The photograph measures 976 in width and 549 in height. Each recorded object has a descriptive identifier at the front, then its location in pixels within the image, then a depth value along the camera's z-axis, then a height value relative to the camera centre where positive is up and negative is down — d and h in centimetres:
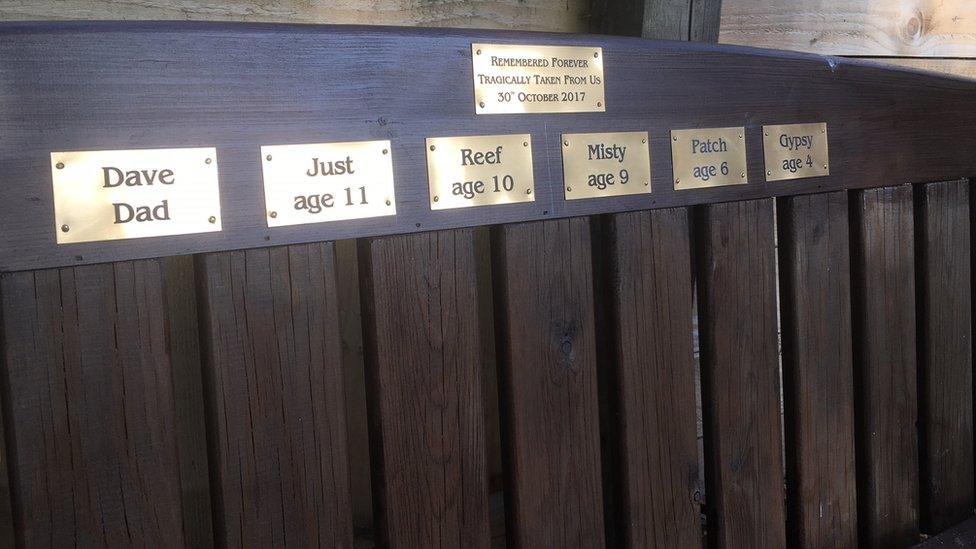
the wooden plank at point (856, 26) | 223 +57
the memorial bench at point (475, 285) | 111 -8
